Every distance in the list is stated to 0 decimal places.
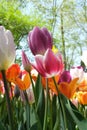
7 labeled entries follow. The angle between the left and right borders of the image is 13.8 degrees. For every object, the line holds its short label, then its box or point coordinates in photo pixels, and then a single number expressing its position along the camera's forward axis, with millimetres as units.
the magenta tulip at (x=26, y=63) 719
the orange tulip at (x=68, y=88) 678
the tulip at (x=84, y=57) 815
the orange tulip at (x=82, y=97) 846
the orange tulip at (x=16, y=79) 787
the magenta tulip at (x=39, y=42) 625
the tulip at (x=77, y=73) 799
